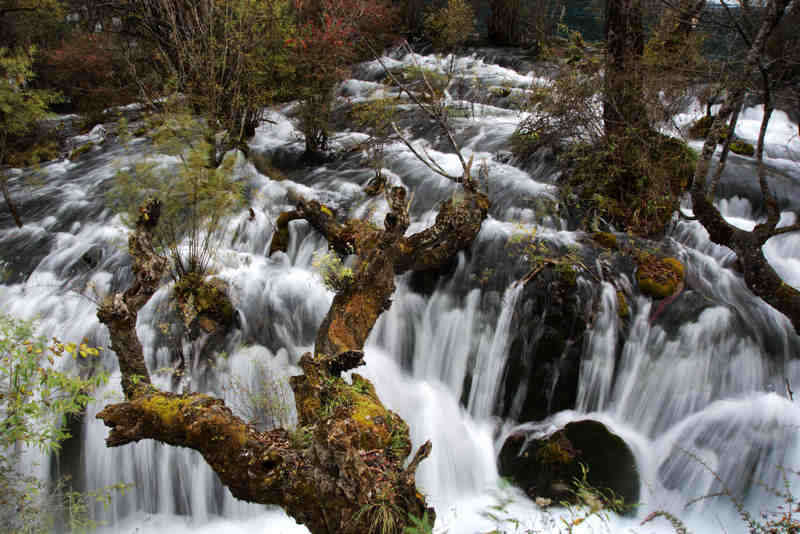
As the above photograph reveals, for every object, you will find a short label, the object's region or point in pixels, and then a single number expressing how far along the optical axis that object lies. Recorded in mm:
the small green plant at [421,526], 2314
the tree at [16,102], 7168
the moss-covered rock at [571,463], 4523
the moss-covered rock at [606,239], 6148
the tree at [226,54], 7074
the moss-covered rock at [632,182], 6477
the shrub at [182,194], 5681
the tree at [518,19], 16578
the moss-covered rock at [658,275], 5387
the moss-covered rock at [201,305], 5613
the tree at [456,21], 11211
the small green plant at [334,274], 4707
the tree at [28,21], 13211
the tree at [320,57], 8570
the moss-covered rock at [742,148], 8500
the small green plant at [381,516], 2475
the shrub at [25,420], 2885
